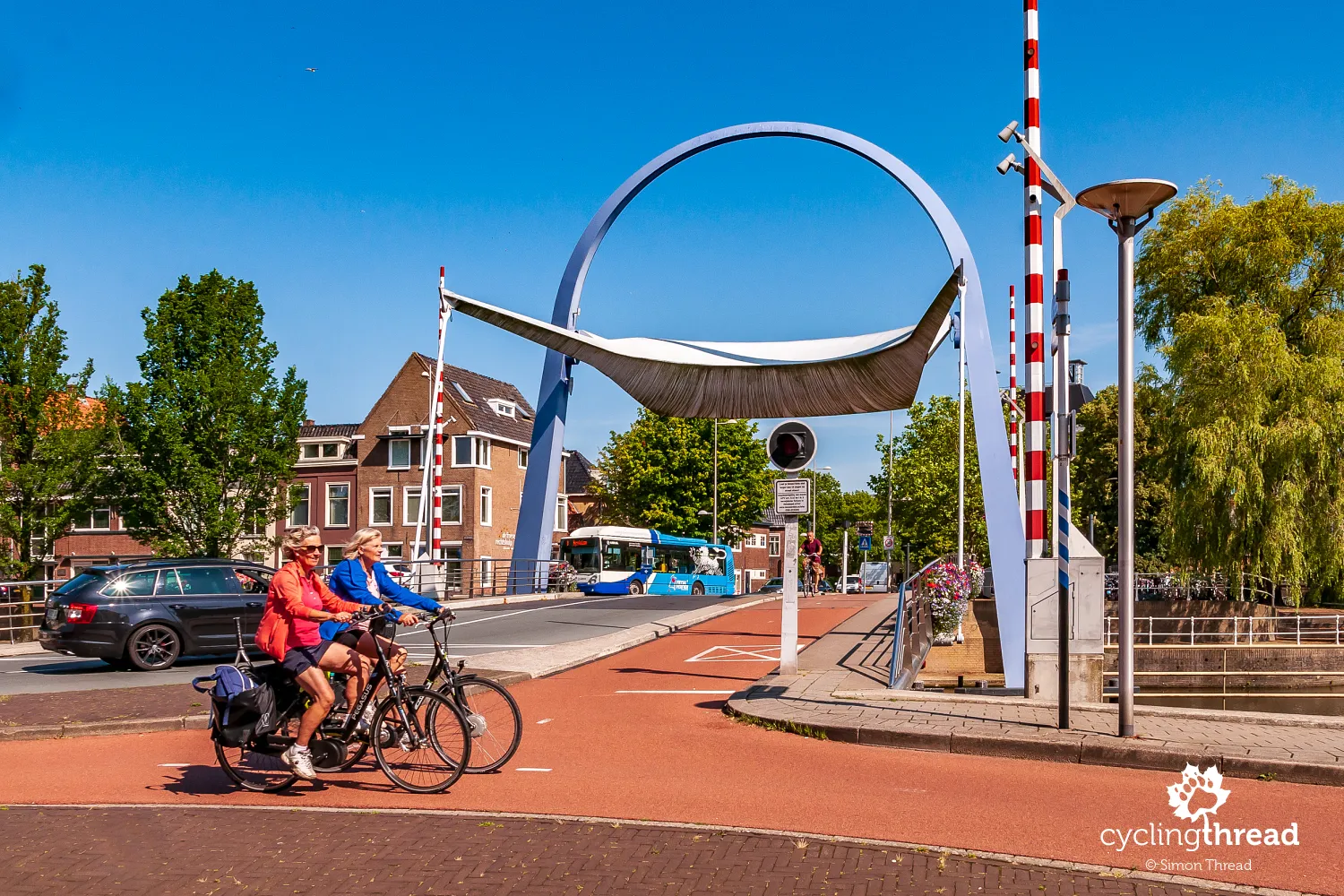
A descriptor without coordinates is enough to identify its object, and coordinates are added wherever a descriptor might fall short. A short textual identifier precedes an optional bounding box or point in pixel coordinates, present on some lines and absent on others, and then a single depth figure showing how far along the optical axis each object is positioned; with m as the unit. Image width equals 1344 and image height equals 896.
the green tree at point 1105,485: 49.94
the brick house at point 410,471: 53.34
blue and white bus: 44.38
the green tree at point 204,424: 35.72
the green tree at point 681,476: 60.94
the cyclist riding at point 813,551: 38.77
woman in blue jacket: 6.91
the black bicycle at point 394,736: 6.95
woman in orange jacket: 6.77
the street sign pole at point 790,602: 12.04
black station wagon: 14.57
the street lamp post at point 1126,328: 8.77
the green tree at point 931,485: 63.84
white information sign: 12.17
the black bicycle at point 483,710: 7.05
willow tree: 26.47
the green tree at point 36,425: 29.41
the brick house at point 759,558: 91.74
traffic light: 12.11
